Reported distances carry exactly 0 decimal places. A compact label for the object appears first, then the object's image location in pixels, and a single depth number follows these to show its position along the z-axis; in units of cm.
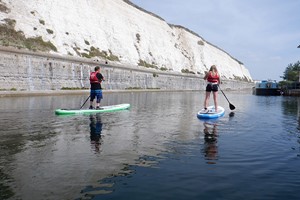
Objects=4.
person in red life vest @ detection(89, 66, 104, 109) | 1528
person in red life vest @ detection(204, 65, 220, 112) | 1407
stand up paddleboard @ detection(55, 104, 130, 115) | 1352
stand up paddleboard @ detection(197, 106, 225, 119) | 1288
